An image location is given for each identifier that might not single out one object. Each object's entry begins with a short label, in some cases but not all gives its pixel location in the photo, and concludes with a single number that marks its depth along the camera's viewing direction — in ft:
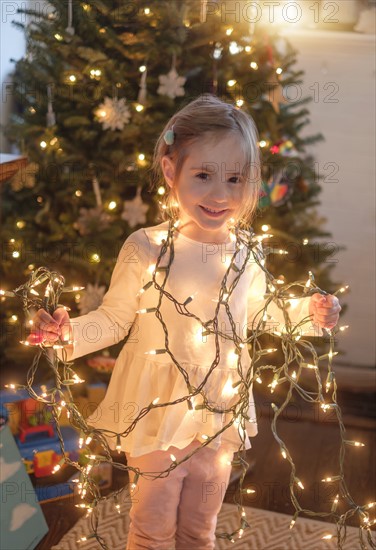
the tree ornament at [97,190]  6.59
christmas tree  6.34
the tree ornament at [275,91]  6.77
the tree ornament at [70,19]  6.33
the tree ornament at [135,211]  6.53
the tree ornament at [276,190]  6.94
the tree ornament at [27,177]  6.80
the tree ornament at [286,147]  7.33
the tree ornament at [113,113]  6.29
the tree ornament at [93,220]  6.53
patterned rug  5.83
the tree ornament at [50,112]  6.58
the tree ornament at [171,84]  6.38
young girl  4.19
